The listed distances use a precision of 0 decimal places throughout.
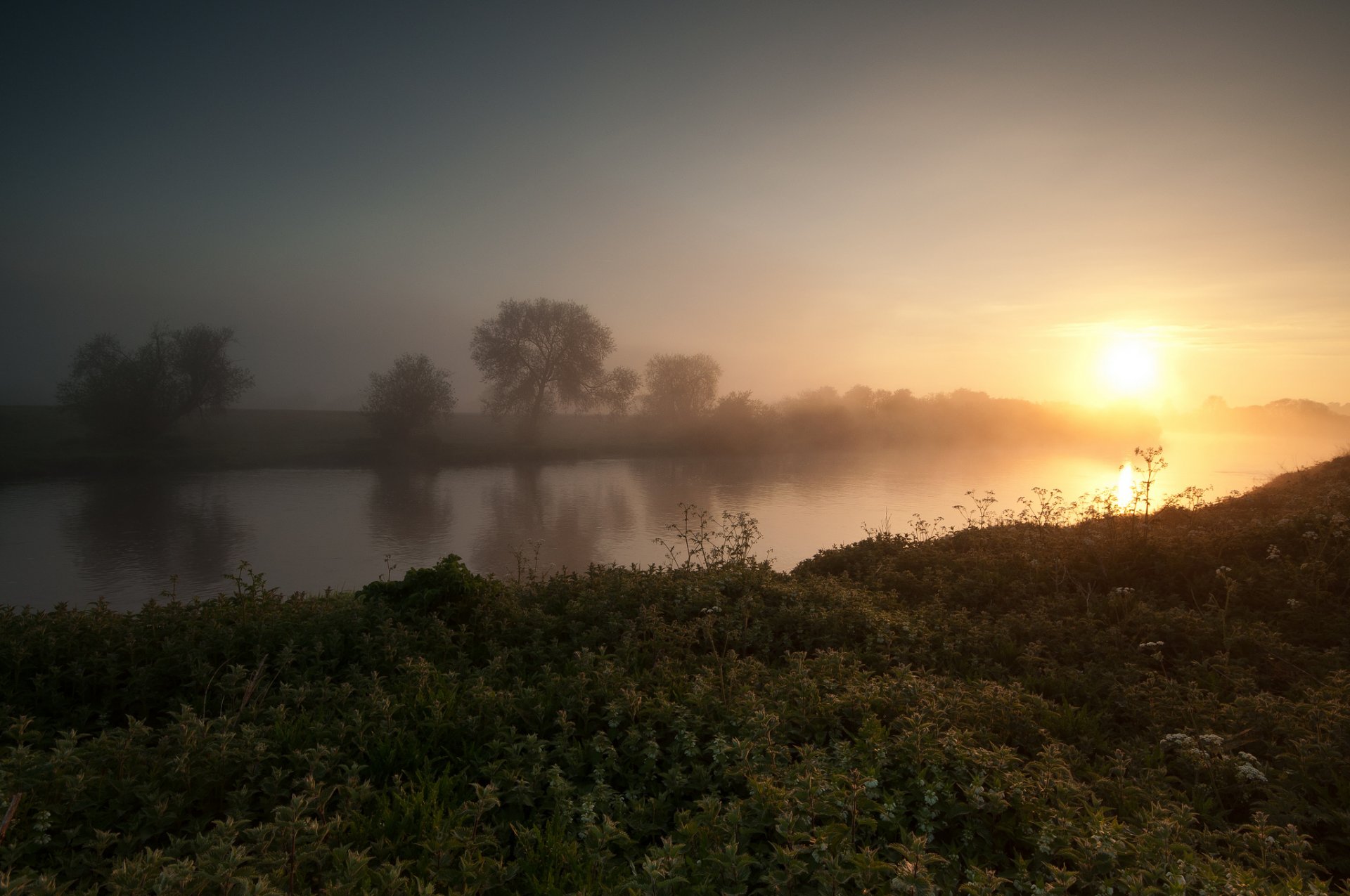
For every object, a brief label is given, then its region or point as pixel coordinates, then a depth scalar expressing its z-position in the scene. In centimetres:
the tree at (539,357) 4338
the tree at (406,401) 3925
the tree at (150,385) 3008
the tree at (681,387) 5059
